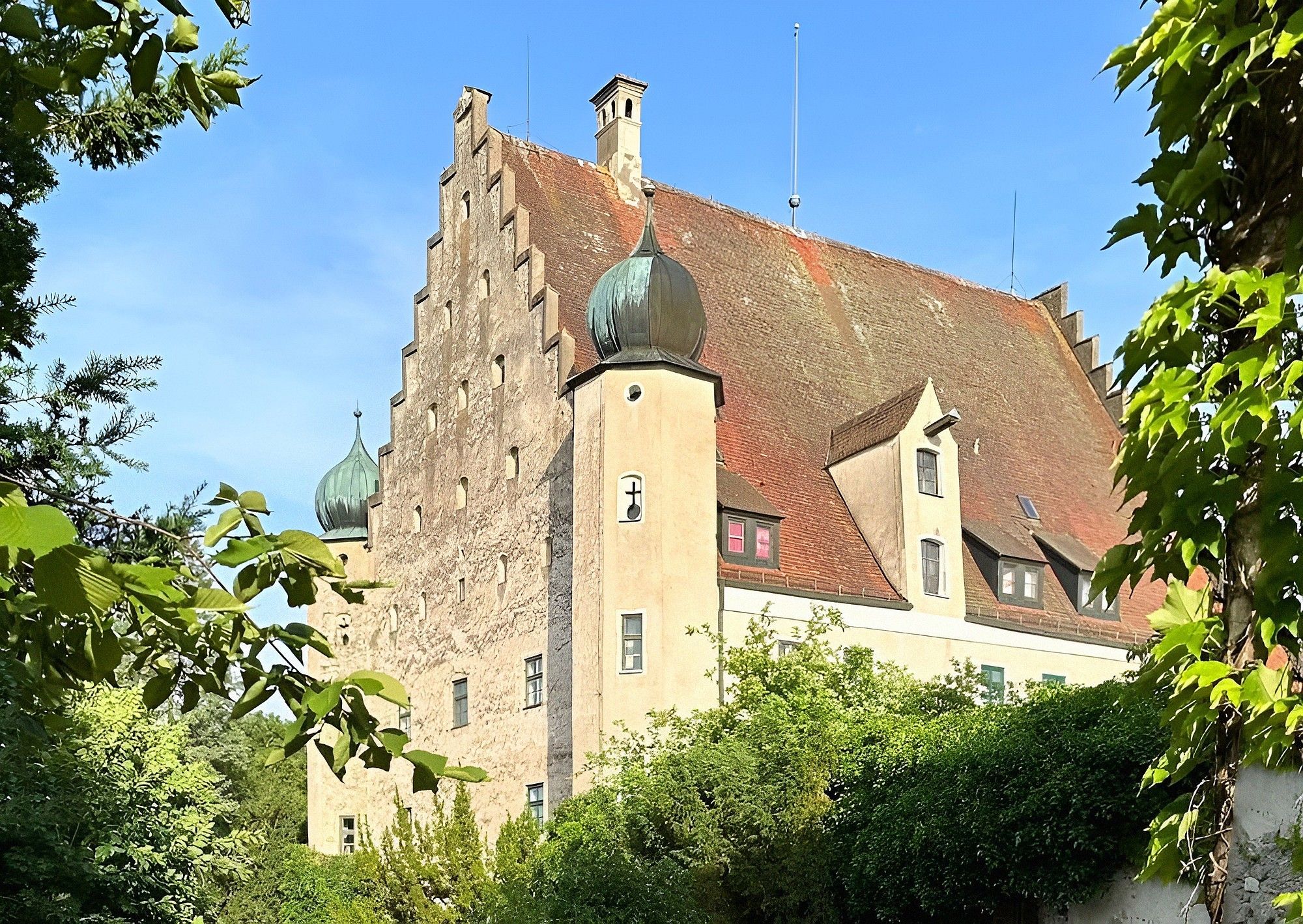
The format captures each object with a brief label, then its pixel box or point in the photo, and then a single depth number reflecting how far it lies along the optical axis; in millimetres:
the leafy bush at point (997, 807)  15617
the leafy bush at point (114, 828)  17344
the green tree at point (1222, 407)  4227
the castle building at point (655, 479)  25562
